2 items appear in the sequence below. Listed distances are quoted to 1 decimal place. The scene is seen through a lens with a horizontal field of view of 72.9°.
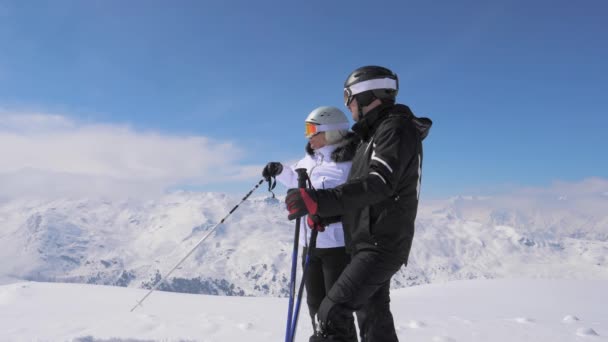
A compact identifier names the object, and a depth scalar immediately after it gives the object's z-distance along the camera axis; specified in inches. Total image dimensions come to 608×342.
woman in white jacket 174.6
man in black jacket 122.9
